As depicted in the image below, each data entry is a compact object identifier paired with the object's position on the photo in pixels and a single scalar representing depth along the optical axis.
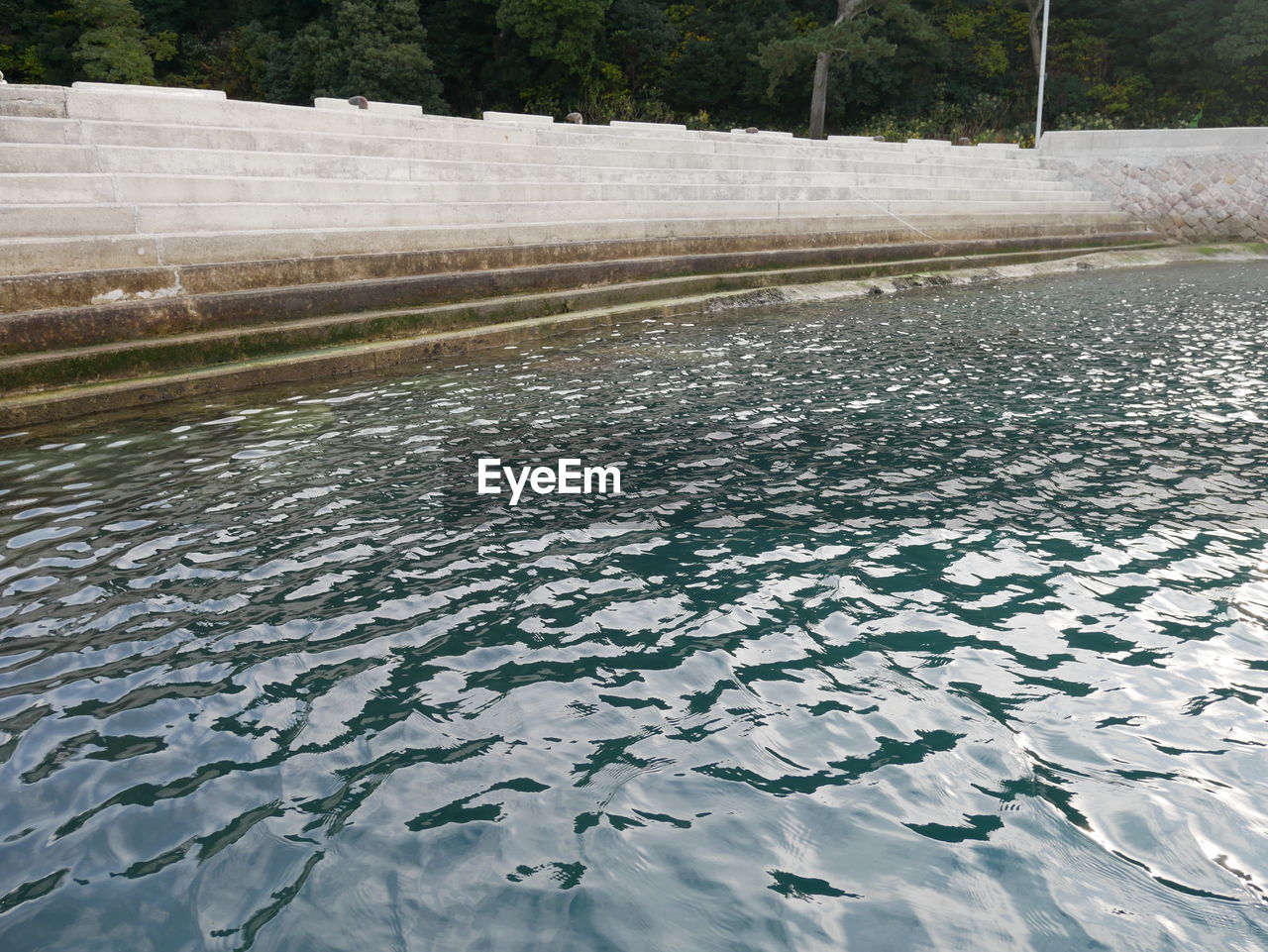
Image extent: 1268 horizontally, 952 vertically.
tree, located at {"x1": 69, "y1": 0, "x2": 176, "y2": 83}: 31.89
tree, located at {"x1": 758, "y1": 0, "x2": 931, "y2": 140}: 32.09
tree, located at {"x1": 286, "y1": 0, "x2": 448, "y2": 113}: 31.80
